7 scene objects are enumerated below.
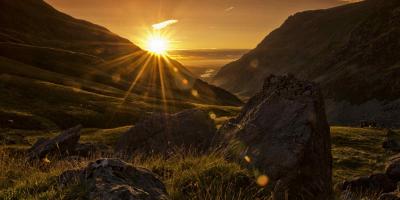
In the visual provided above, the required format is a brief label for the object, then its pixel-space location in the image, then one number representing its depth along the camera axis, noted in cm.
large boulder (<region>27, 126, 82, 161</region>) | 2596
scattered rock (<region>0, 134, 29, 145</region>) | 4896
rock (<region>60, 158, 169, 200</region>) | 778
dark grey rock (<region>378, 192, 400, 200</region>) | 2186
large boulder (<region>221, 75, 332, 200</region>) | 1363
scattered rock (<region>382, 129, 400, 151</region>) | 5538
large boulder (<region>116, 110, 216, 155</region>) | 2598
